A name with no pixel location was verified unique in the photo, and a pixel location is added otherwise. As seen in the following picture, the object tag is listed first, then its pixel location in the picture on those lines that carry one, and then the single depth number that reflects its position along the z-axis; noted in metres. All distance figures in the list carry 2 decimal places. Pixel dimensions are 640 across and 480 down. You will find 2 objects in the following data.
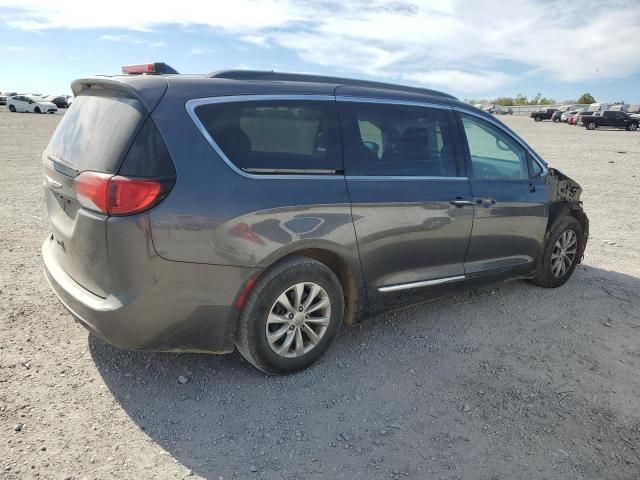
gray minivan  2.76
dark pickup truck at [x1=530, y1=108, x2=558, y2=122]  56.56
